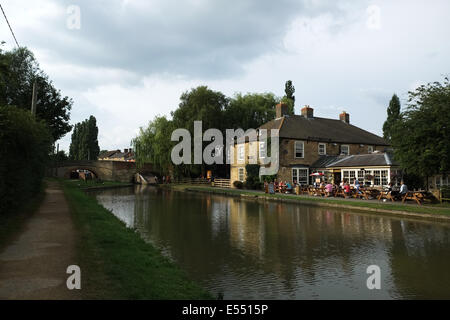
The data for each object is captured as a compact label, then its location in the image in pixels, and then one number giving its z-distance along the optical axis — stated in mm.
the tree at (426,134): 18219
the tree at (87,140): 78938
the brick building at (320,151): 28353
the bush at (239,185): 37156
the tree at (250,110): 49156
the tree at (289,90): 59781
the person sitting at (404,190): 20141
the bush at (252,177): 35312
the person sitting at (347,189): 23734
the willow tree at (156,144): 47531
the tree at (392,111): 56656
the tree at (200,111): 44312
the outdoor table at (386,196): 20589
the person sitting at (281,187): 29795
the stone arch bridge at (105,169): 57159
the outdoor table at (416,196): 19031
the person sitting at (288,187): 29312
